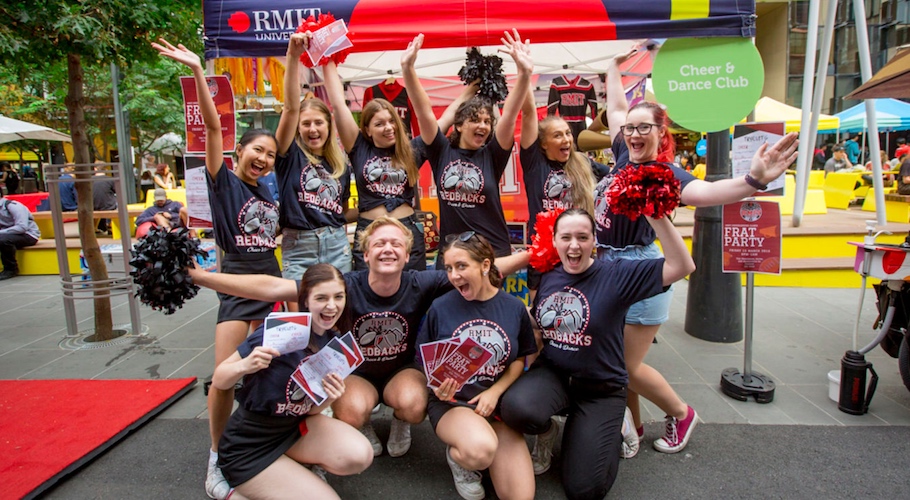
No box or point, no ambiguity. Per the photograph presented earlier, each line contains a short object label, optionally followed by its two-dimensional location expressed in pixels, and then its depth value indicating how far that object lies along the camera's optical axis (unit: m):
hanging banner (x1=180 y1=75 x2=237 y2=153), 3.49
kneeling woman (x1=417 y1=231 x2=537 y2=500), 2.44
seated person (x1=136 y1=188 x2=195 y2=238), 6.54
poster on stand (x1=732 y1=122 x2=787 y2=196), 3.14
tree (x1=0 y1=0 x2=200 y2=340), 3.79
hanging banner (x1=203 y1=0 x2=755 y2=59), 3.34
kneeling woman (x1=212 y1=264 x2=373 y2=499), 2.22
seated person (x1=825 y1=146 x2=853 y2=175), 15.80
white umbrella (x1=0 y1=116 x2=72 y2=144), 7.93
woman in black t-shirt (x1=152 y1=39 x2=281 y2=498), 2.84
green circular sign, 3.33
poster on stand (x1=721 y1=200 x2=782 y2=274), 3.32
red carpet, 2.73
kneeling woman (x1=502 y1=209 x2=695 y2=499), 2.49
